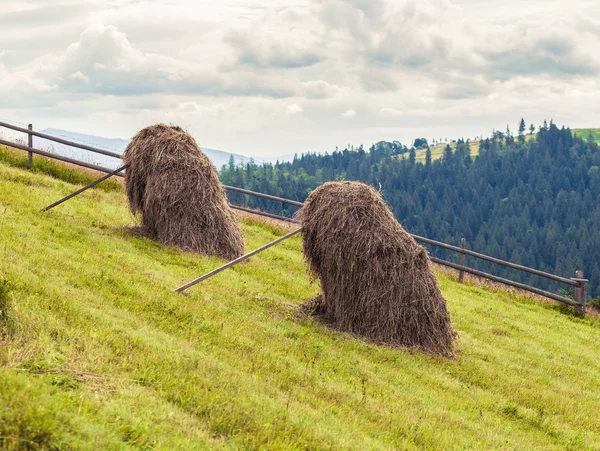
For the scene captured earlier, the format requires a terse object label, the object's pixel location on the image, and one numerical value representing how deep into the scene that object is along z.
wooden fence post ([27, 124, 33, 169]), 21.88
